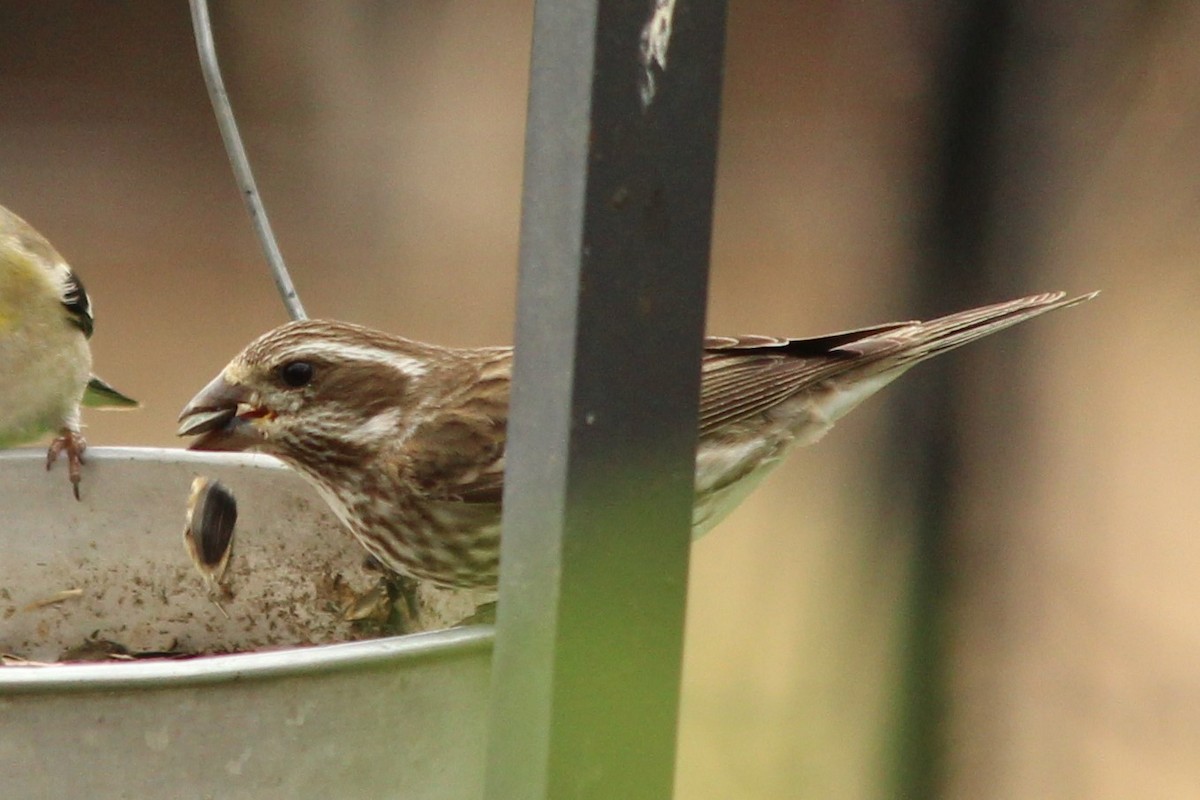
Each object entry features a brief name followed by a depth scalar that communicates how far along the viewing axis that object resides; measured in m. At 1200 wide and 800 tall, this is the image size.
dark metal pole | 3.32
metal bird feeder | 3.34
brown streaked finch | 3.45
